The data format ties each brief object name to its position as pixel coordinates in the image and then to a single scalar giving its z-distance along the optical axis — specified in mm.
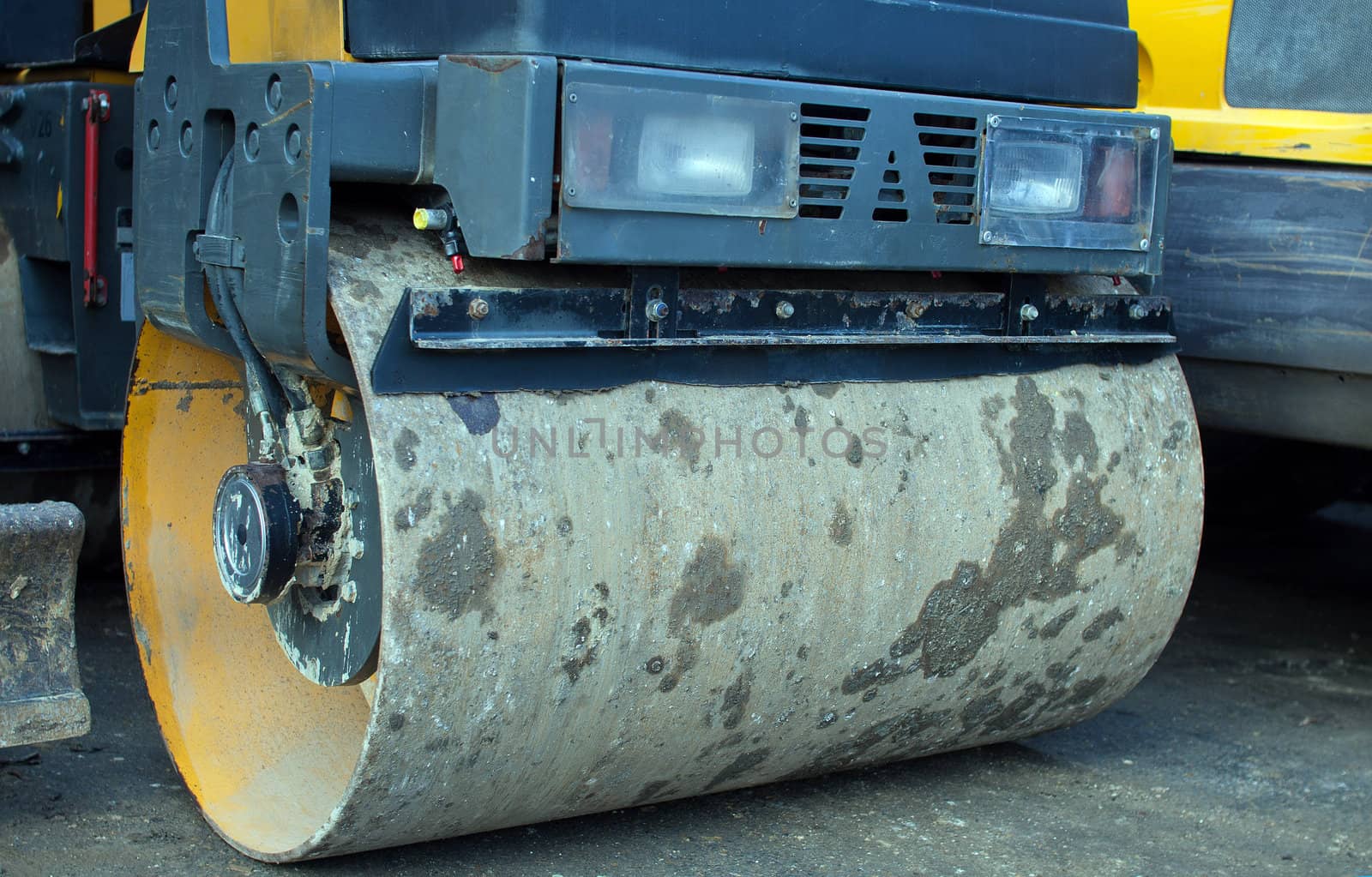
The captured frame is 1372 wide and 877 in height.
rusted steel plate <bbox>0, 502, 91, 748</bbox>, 2238
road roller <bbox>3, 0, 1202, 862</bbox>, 1951
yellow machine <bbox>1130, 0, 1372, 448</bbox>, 2703
